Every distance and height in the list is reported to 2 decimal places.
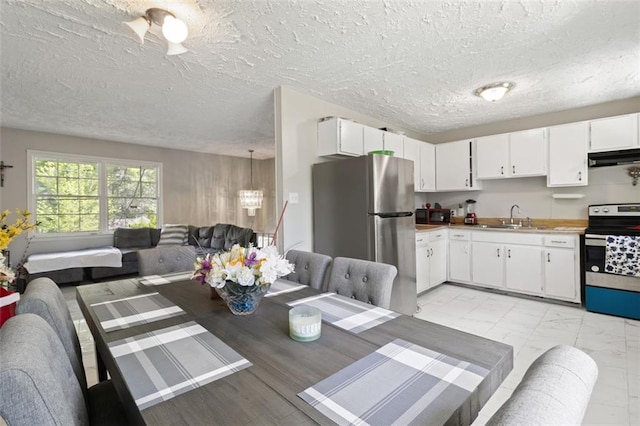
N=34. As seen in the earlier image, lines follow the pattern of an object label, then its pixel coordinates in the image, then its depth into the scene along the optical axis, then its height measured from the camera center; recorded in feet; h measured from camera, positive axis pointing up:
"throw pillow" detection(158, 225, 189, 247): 18.11 -1.28
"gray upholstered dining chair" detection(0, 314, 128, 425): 1.94 -1.18
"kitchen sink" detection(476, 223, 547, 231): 12.56 -0.73
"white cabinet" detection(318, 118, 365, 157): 10.50 +2.66
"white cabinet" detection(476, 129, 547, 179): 12.56 +2.42
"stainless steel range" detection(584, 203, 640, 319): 10.01 -1.84
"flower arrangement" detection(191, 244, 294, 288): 4.11 -0.75
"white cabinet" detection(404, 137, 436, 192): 13.89 +2.42
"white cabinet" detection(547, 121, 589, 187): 11.62 +2.16
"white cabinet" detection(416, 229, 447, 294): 12.57 -2.08
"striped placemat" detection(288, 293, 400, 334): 4.01 -1.46
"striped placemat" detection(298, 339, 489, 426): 2.30 -1.53
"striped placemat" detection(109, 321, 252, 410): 2.68 -1.52
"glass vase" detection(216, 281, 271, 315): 4.24 -1.17
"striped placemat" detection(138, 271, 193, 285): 6.44 -1.43
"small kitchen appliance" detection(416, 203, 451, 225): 15.35 -0.26
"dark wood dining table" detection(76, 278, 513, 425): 2.35 -1.52
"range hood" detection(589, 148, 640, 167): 10.80 +1.89
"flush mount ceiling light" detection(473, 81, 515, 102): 9.89 +3.97
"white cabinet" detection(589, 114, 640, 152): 10.70 +2.76
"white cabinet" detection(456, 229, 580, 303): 11.29 -2.12
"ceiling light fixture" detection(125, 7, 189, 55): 5.89 +3.75
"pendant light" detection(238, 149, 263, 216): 22.31 +1.06
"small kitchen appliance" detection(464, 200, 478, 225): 14.70 -0.26
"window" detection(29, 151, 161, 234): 16.01 +1.26
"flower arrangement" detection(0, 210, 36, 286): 3.79 -0.25
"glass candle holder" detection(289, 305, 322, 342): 3.53 -1.34
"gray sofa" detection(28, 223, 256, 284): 14.96 -1.69
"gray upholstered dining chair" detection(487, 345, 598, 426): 1.54 -1.04
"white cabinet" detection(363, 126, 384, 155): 11.48 +2.82
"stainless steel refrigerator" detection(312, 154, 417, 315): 9.25 -0.07
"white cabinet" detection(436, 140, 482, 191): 14.46 +2.17
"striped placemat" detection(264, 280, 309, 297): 5.52 -1.44
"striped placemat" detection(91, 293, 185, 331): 4.21 -1.48
